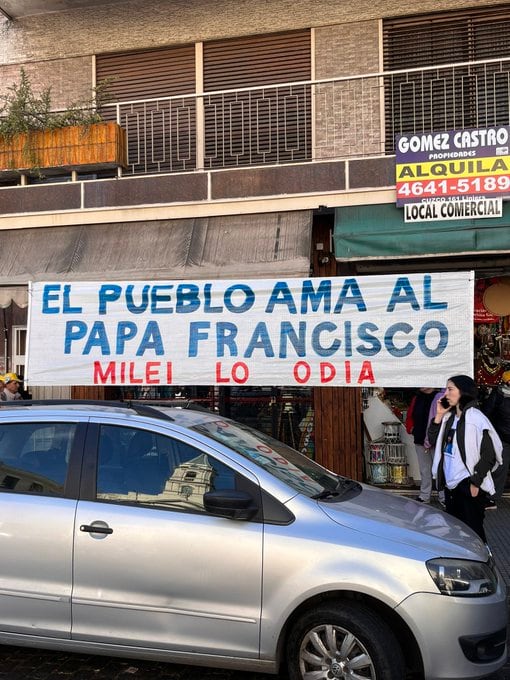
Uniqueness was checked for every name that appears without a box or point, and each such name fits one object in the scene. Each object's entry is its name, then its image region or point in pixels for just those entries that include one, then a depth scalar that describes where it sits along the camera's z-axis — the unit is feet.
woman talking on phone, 17.65
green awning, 27.53
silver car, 11.67
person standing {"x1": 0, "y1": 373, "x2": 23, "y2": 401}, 32.71
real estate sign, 27.71
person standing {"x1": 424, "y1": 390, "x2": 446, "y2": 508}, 25.58
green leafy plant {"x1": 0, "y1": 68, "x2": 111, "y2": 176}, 32.63
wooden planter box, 32.27
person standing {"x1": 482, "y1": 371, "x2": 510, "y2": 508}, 26.68
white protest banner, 22.89
